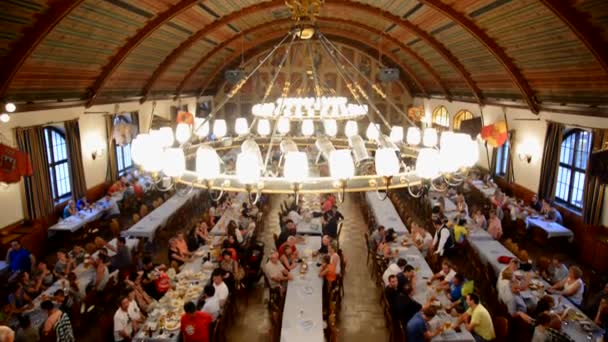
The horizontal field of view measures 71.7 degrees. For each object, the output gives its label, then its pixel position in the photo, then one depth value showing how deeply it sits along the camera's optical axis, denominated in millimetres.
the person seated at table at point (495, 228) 9781
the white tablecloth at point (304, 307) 5578
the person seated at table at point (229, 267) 7434
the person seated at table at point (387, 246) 8141
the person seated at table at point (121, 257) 7973
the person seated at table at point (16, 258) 7965
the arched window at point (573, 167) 11047
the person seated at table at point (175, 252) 8388
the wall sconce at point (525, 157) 12916
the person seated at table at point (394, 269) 7117
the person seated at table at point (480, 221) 10227
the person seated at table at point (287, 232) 9438
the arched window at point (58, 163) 11594
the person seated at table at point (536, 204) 11859
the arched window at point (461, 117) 17781
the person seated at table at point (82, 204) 11609
